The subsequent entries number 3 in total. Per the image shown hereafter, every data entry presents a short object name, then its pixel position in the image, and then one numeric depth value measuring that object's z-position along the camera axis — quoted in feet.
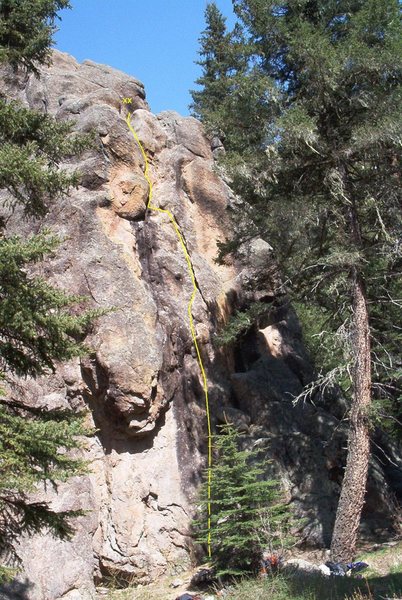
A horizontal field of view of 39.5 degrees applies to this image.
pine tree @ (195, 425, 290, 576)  29.25
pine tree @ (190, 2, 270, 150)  37.96
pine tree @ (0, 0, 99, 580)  20.54
